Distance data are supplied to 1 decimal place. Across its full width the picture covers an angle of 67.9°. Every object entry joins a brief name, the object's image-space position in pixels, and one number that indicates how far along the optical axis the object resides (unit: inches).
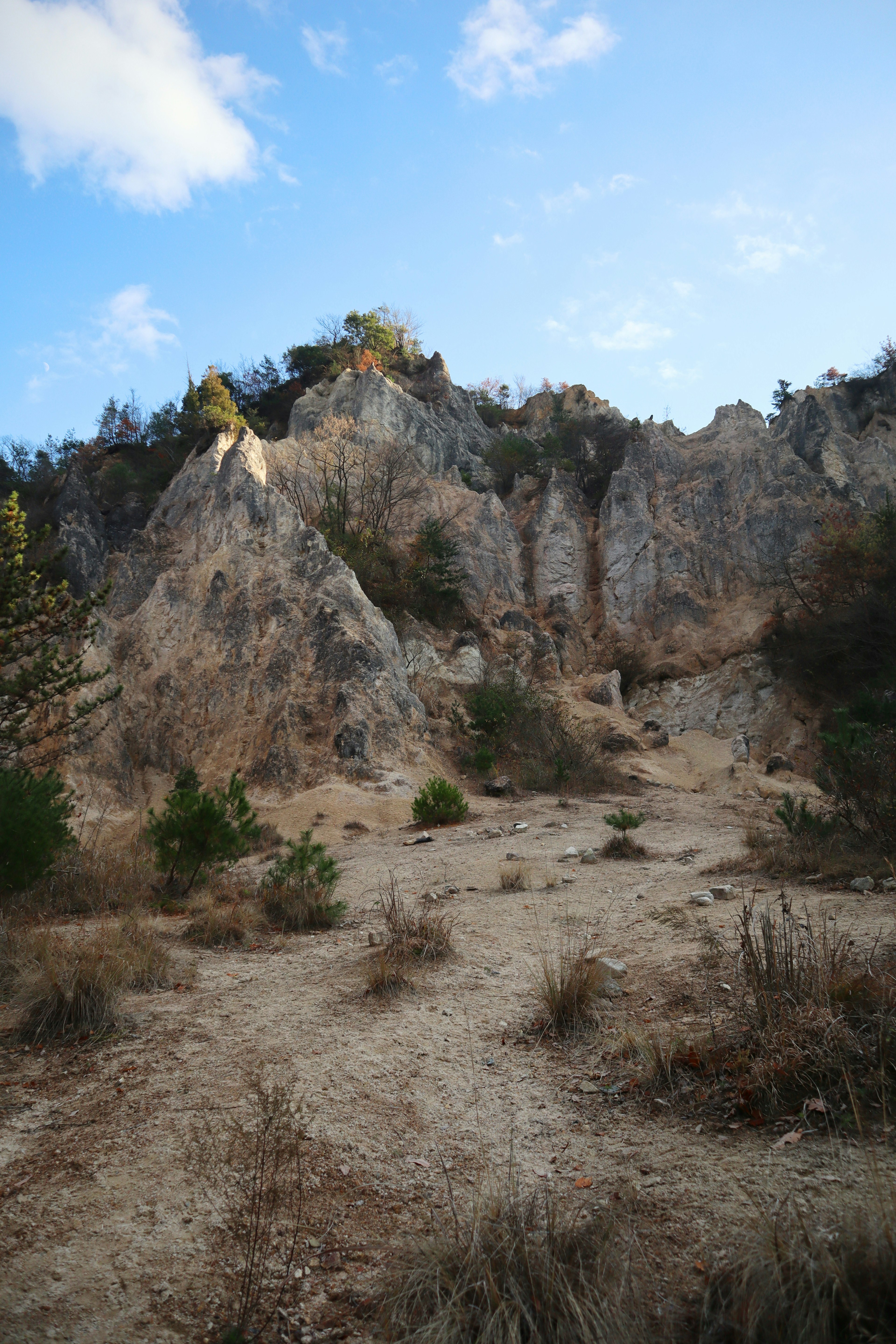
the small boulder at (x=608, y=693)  826.2
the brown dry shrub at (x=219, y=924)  208.1
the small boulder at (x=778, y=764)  634.8
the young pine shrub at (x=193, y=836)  245.6
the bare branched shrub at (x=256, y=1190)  67.1
